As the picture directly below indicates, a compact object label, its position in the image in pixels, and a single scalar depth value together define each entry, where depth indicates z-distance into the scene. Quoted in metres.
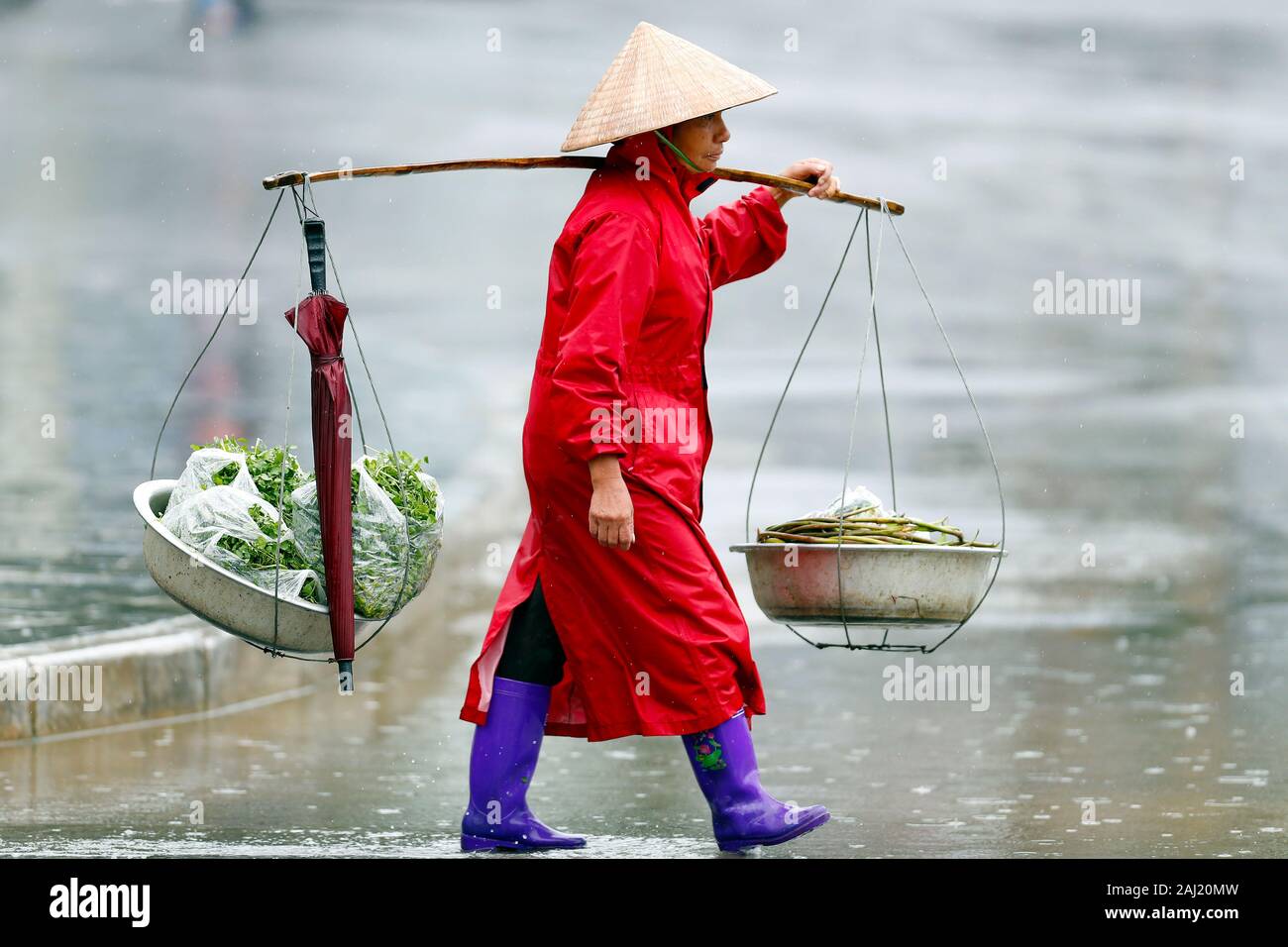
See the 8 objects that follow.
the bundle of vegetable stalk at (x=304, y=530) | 7.97
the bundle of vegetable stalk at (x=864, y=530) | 8.05
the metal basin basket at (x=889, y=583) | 7.87
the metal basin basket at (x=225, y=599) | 7.82
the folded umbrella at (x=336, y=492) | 7.87
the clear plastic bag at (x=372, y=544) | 8.09
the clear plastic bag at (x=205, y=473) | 8.30
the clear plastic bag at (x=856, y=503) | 8.35
